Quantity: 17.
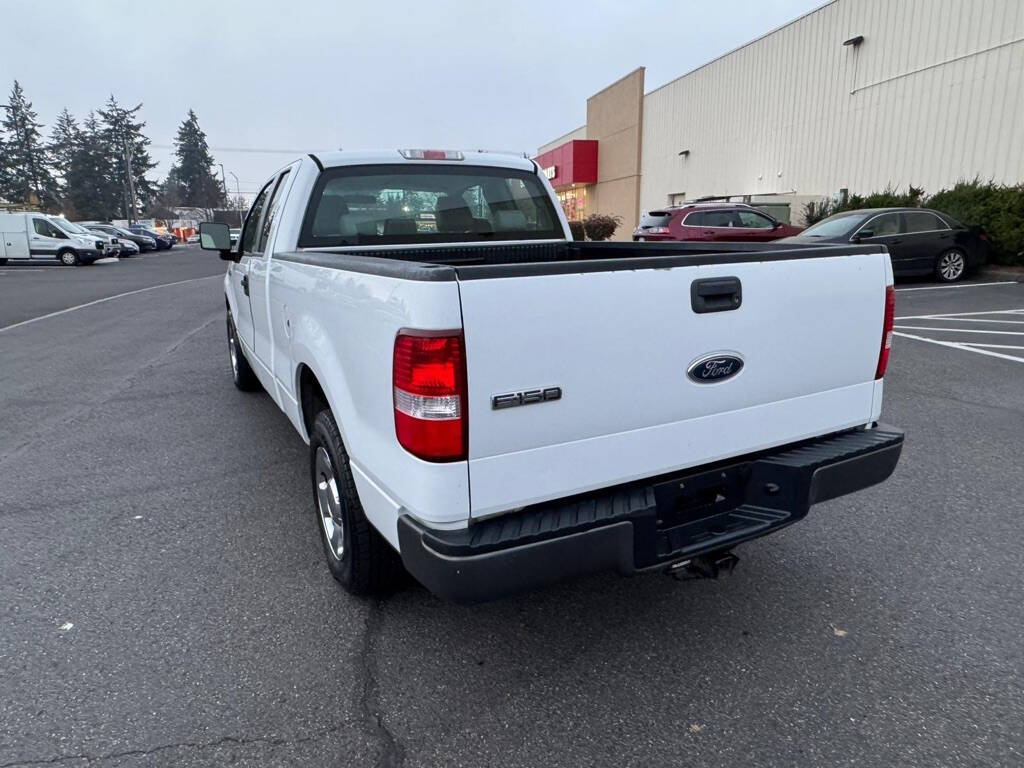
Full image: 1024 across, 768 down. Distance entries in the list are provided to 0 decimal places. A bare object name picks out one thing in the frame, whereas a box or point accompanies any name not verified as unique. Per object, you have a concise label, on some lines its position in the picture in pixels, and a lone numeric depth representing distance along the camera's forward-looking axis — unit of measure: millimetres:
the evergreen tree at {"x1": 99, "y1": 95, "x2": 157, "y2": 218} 89875
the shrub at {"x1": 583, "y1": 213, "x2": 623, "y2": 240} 29203
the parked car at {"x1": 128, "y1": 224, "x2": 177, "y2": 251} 45281
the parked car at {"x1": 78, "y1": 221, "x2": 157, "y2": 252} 38403
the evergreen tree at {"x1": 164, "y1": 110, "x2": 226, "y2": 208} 108062
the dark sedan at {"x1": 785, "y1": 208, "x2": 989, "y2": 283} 13172
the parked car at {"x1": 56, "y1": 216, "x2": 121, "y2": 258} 28952
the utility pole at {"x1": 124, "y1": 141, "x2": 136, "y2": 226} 61600
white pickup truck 2072
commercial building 16219
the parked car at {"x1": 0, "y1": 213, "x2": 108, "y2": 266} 27984
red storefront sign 40625
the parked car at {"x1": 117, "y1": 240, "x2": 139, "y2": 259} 35219
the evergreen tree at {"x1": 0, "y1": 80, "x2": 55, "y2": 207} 82812
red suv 16391
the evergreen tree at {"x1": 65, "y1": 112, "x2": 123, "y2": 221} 84438
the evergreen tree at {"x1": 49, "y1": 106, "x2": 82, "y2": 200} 87488
